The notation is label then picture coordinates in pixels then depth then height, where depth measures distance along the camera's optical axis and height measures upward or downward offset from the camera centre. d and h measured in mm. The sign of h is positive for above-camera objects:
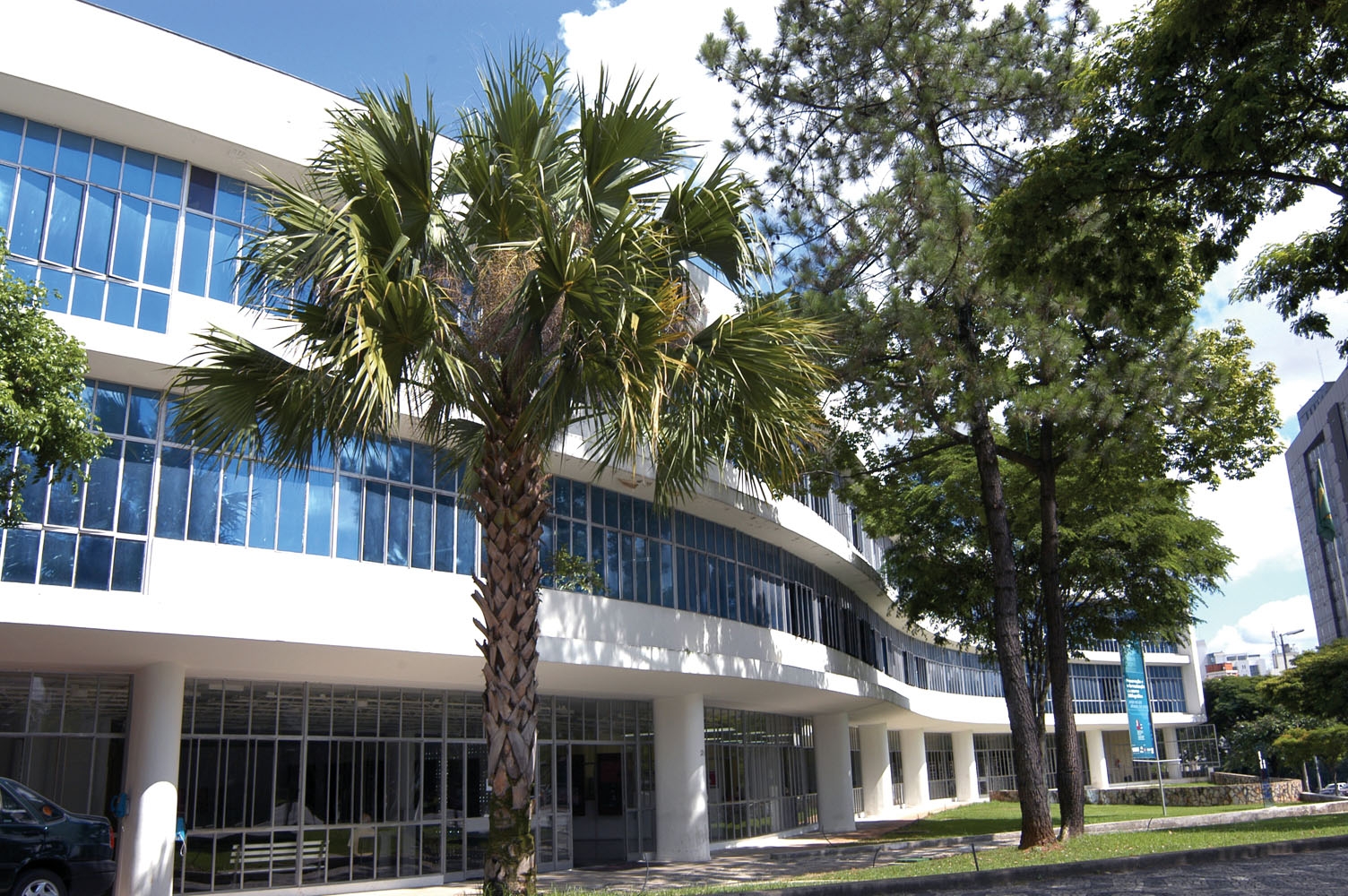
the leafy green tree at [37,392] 9430 +3230
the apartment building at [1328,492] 104688 +24904
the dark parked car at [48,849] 11867 -741
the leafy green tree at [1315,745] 39531 -32
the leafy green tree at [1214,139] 9711 +5492
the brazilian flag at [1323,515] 46531 +9608
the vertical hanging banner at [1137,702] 28750 +1180
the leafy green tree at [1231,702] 71594 +2797
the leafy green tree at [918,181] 17672 +9577
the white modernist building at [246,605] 13797 +2212
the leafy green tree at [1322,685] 29312 +1546
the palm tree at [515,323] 9398 +3753
